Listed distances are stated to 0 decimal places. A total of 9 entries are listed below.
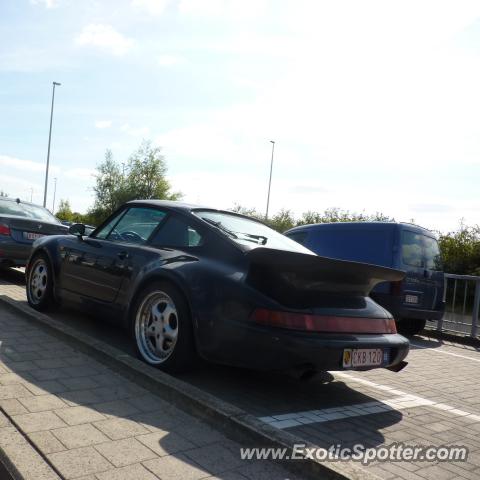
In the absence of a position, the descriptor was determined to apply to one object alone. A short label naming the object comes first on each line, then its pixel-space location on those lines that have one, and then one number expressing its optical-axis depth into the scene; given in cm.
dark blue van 798
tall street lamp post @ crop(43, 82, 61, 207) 4556
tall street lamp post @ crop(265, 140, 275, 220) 4278
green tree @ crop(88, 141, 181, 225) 5303
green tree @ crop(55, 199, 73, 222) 7519
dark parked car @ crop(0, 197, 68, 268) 889
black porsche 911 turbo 361
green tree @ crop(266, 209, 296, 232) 3087
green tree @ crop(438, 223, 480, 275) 1520
